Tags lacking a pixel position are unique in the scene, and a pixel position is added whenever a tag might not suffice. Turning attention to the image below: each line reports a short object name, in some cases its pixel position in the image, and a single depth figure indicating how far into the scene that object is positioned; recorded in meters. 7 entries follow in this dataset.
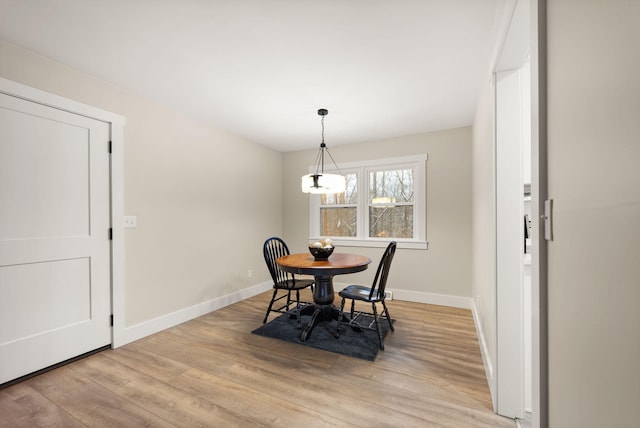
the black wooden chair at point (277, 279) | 3.05
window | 3.99
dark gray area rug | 2.45
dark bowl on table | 2.90
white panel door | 1.98
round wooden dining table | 2.52
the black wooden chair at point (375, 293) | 2.52
